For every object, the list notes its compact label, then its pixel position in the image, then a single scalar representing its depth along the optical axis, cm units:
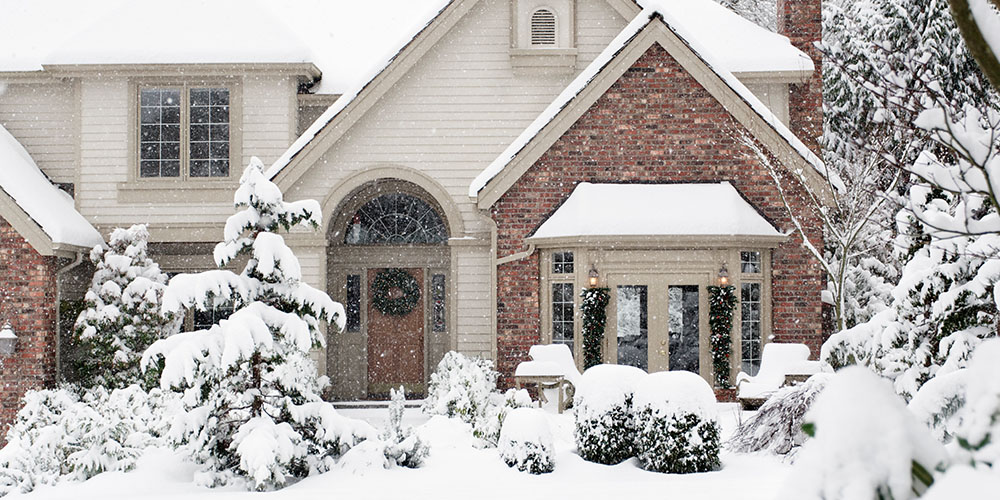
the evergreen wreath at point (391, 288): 1684
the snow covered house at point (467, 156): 1355
